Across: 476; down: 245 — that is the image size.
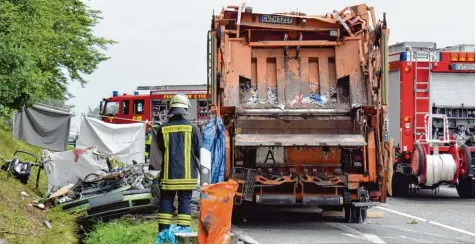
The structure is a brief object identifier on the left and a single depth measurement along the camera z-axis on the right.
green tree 11.31
